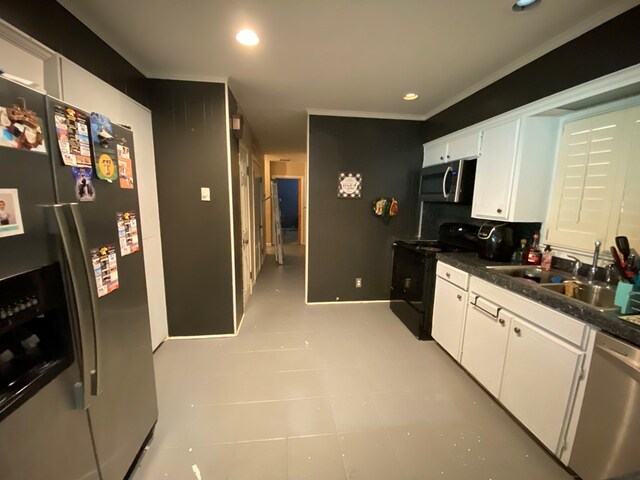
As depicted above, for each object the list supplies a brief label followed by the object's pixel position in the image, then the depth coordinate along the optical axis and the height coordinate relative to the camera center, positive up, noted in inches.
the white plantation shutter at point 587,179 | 63.6 +7.8
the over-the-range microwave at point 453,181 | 98.4 +9.7
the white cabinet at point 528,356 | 53.1 -37.0
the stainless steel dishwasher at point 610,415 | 43.2 -37.1
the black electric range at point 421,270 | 101.5 -28.4
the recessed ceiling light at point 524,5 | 53.9 +42.9
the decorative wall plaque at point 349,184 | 132.1 +9.6
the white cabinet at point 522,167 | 76.5 +12.2
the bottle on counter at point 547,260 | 77.1 -15.9
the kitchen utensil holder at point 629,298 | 47.8 -16.9
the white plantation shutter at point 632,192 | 59.4 +3.9
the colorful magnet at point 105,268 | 41.9 -12.0
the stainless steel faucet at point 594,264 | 65.1 -14.3
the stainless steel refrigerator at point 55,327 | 28.6 -18.1
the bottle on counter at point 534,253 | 81.0 -14.8
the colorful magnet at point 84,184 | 37.9 +2.1
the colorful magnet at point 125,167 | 48.3 +6.1
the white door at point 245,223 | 127.5 -12.2
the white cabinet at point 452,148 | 94.6 +23.8
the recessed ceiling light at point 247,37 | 65.7 +43.0
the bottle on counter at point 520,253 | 84.6 -15.8
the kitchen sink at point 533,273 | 72.1 -19.6
